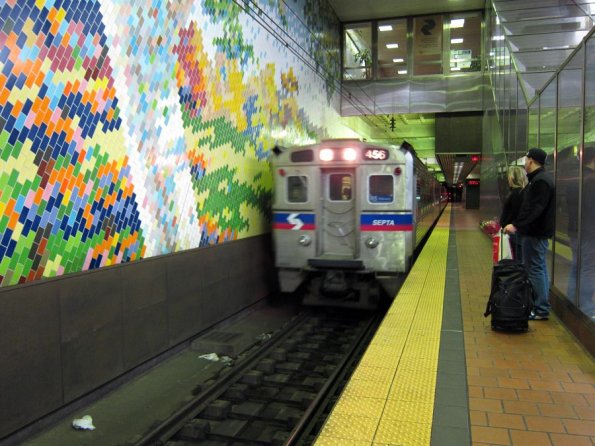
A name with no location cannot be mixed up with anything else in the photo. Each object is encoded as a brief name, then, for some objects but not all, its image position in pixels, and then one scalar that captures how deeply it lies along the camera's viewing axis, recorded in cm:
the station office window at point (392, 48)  1727
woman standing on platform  557
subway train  736
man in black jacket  471
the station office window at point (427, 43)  1684
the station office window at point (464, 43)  1652
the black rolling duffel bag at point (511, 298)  449
